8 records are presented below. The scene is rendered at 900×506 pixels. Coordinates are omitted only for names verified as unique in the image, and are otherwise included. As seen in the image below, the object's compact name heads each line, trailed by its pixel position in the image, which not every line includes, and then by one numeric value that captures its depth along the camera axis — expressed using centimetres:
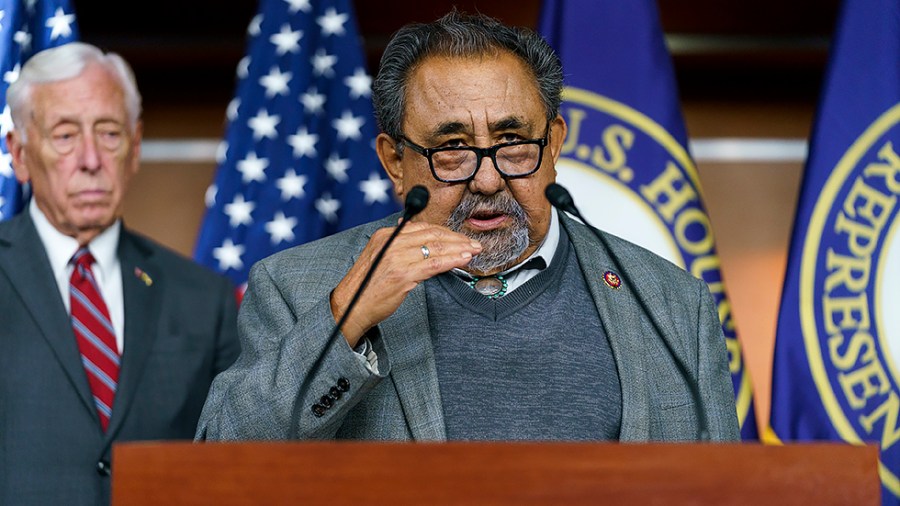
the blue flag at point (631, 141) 510
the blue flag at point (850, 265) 505
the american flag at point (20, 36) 502
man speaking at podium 428
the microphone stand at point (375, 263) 425
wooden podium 405
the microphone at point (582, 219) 426
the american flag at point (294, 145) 517
